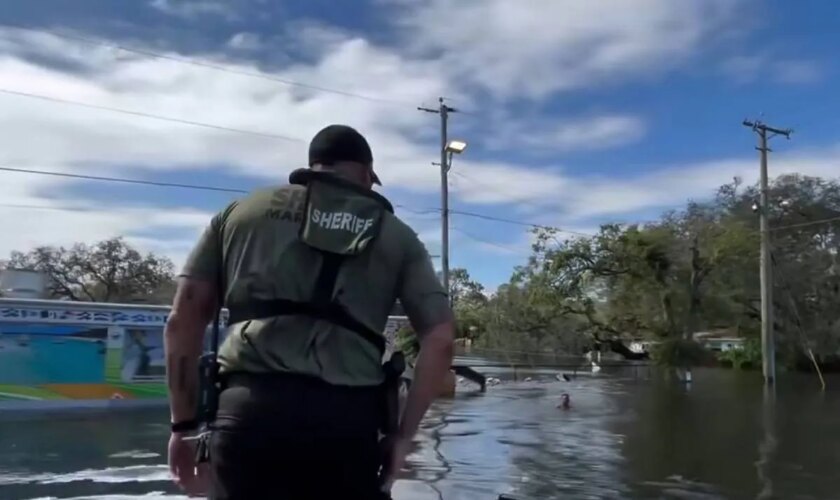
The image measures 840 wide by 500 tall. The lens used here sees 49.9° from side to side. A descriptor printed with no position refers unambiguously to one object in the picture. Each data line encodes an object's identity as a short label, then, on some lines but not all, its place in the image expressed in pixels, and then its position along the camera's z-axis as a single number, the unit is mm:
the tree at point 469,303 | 47847
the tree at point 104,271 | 53500
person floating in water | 20444
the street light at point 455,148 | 27123
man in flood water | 2066
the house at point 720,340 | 41219
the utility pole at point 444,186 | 26703
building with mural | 17844
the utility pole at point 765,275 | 33625
